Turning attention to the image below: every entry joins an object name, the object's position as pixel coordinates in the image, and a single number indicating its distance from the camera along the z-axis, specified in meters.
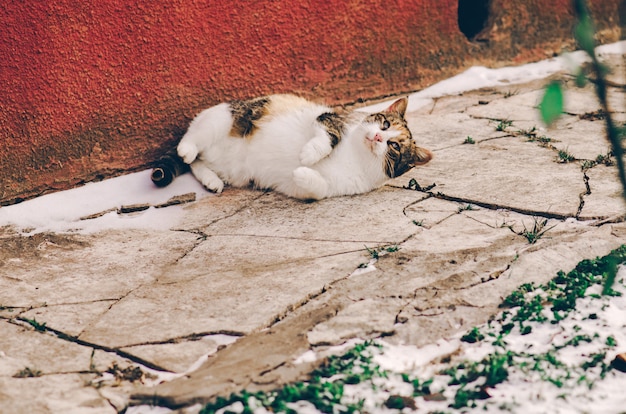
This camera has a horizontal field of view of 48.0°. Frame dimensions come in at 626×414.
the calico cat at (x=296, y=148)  4.02
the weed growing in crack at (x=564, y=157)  4.23
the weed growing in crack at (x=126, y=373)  2.42
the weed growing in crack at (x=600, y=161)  4.09
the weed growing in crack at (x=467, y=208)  3.65
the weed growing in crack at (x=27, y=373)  2.42
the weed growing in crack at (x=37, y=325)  2.75
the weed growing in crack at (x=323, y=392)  2.11
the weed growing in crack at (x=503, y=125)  4.89
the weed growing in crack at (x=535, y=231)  3.18
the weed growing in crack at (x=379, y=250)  3.15
